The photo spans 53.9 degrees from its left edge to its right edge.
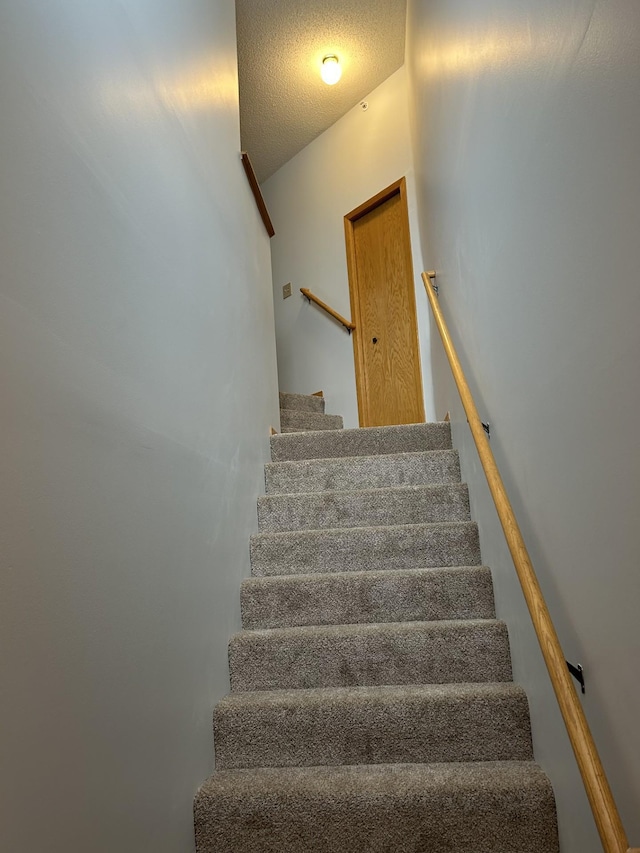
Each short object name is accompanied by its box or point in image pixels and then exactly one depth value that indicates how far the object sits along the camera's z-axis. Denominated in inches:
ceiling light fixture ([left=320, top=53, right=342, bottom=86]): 175.8
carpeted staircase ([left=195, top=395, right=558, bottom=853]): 63.6
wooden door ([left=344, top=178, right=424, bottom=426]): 180.2
